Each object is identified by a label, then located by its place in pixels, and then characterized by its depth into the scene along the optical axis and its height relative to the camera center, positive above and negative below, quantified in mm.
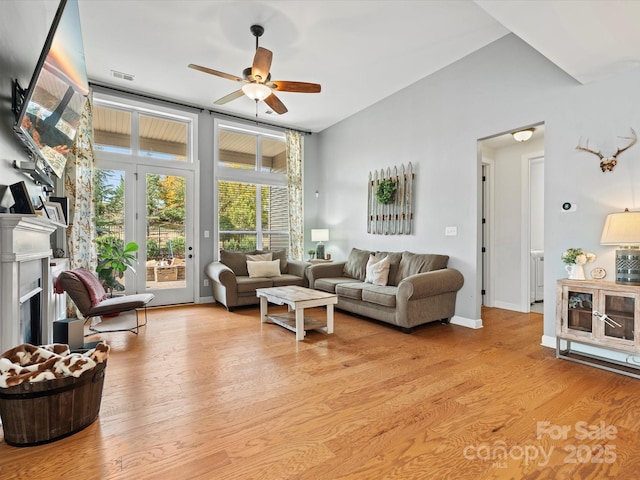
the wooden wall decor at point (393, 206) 4812 +463
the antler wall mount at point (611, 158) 2789 +699
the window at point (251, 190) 5797 +855
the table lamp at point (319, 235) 6180 +15
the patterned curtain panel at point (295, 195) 6398 +812
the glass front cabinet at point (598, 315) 2578 -663
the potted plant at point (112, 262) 4363 -365
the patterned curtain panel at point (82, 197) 4309 +526
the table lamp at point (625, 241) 2558 -37
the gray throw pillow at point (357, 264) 5121 -460
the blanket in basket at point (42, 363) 1661 -710
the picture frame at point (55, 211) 3114 +243
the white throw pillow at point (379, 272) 4453 -504
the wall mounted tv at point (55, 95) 1960 +995
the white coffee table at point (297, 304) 3445 -751
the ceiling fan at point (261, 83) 3051 +1559
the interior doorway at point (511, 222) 4809 +211
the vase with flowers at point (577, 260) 2936 -216
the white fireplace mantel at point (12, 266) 1787 -169
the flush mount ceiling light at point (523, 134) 3862 +1232
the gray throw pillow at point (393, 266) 4578 -426
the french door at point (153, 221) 4832 +219
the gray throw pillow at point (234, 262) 5379 -433
